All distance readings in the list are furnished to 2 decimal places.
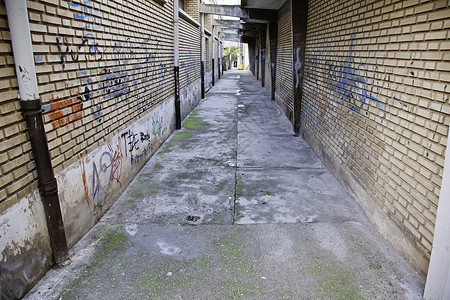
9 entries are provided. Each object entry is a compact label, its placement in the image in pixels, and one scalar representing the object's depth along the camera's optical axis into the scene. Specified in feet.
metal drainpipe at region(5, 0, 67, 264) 8.41
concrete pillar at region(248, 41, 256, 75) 115.37
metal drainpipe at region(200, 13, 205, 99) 48.08
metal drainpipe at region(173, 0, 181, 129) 28.76
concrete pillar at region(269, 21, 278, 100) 47.29
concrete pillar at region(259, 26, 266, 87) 68.84
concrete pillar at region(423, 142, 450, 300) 7.82
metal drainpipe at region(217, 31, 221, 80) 87.85
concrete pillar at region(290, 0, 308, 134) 25.73
